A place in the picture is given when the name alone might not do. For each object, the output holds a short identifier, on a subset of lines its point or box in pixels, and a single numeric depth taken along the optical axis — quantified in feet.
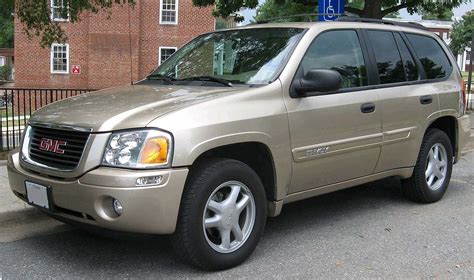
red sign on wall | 102.27
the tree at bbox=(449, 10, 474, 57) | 161.17
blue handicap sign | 28.63
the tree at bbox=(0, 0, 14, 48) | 28.18
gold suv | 11.31
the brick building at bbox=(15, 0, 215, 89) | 100.17
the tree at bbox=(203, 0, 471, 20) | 42.04
